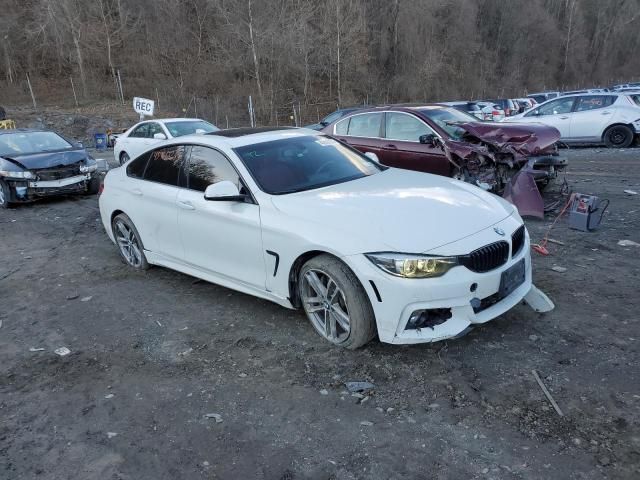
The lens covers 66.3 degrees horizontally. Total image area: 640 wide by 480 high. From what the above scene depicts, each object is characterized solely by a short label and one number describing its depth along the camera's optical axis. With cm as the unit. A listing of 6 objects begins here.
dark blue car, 939
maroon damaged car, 735
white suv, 1280
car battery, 613
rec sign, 1756
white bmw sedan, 331
